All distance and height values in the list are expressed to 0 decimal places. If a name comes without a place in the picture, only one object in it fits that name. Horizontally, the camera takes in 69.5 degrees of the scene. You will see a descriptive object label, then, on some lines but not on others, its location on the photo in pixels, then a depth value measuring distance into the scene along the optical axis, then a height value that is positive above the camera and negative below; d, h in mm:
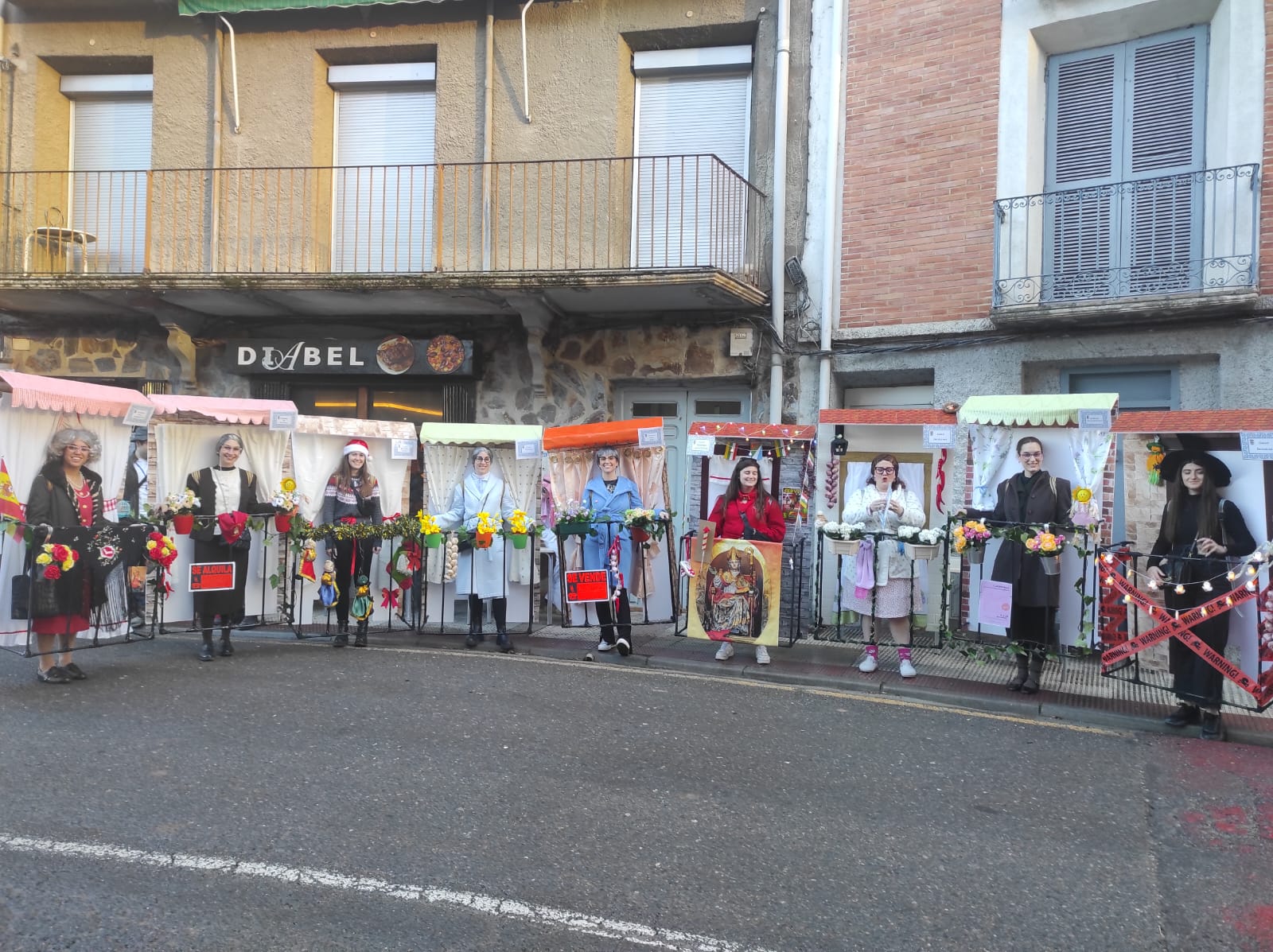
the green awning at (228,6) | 11508 +5840
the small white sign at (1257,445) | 5961 +273
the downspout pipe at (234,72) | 11836 +5103
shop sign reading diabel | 11328 +1394
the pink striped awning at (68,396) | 6462 +486
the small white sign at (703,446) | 8531 +267
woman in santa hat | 8414 -413
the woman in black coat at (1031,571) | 7008 -689
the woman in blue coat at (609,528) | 8328 -504
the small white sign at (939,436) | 7922 +380
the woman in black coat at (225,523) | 7703 -489
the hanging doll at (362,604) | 8469 -1256
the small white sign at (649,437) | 8297 +336
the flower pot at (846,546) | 7715 -573
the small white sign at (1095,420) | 6906 +477
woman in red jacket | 8000 -324
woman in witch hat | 6086 -481
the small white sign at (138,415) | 7164 +371
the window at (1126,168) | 8961 +3230
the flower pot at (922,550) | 7383 -577
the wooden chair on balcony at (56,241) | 12117 +2937
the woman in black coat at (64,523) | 6566 -446
